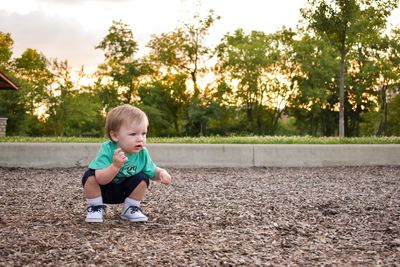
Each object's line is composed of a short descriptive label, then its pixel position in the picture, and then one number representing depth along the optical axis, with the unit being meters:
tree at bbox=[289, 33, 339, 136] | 41.56
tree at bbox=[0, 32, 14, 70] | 38.72
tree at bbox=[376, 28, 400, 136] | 40.97
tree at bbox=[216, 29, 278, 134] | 40.47
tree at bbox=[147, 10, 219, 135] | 38.06
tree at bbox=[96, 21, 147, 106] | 34.53
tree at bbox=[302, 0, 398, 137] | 16.22
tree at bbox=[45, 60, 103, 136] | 36.62
